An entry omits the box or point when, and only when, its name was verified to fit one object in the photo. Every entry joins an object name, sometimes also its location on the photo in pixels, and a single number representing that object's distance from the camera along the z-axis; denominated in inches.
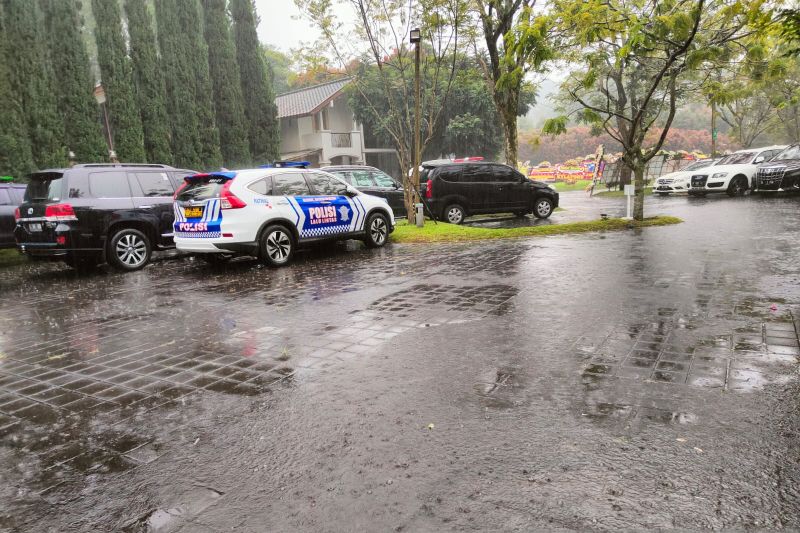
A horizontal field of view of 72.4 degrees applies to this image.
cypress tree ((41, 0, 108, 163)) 668.7
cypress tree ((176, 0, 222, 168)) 843.4
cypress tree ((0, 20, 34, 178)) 587.5
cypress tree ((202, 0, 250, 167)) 902.4
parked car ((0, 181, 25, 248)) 422.9
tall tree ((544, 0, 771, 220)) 384.5
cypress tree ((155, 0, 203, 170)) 818.2
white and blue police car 360.2
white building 1213.1
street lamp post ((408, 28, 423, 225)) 530.9
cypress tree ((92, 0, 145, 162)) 727.7
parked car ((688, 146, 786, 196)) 812.6
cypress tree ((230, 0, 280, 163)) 961.5
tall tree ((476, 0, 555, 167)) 394.6
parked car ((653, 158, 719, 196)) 888.9
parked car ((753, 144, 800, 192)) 755.4
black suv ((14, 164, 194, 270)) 368.8
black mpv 604.1
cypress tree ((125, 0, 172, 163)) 764.6
